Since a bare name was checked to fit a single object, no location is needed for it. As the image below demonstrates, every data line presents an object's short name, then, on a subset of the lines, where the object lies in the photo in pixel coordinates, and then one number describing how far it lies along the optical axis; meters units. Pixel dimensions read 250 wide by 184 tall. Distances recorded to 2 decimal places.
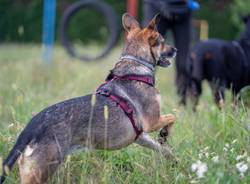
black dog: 7.20
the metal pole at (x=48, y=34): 11.13
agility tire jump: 10.75
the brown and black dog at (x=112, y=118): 3.63
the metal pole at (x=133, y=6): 11.29
